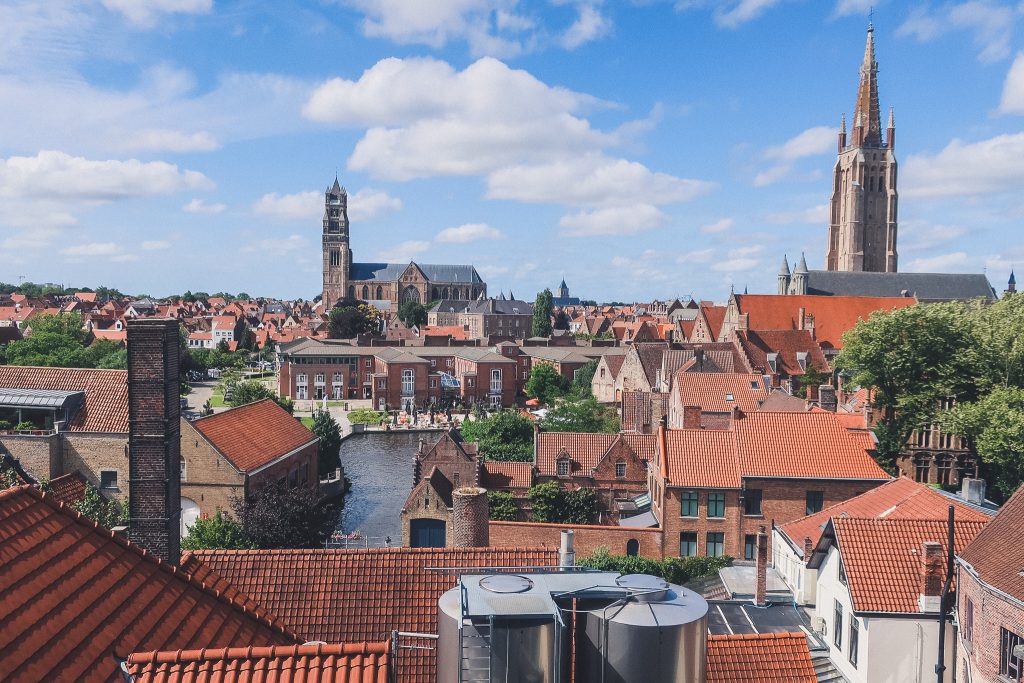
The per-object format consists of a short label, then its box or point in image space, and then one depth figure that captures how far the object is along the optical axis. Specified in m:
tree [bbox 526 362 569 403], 82.46
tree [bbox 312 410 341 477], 48.28
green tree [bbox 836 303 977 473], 38.06
